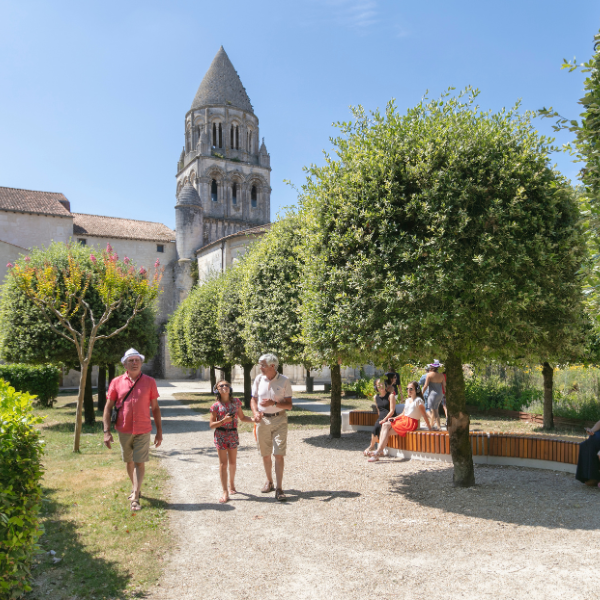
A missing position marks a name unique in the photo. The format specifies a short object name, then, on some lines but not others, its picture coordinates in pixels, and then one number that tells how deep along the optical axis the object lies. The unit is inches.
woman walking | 264.8
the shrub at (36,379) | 714.8
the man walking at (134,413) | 248.4
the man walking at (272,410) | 266.4
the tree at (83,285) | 426.9
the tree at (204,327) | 802.8
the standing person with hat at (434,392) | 493.4
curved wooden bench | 324.5
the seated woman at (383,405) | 387.5
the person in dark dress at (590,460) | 282.0
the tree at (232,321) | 669.9
